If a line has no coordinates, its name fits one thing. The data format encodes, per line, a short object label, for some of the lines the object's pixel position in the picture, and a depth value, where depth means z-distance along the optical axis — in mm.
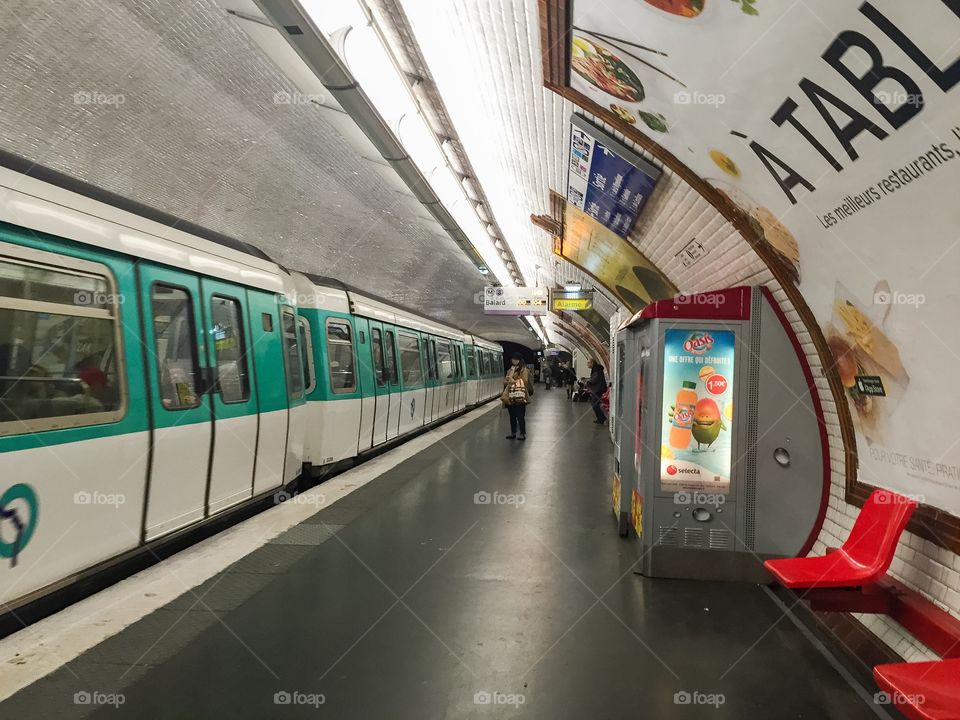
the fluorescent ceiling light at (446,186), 7438
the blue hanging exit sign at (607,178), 5480
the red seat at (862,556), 3354
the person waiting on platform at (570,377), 27875
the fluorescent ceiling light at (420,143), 5770
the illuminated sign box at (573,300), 15859
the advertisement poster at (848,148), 2400
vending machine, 4594
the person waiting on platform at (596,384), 16031
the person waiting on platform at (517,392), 12266
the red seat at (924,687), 2229
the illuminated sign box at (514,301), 17328
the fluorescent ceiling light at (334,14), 3939
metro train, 3447
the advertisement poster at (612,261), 8547
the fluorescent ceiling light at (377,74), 4355
